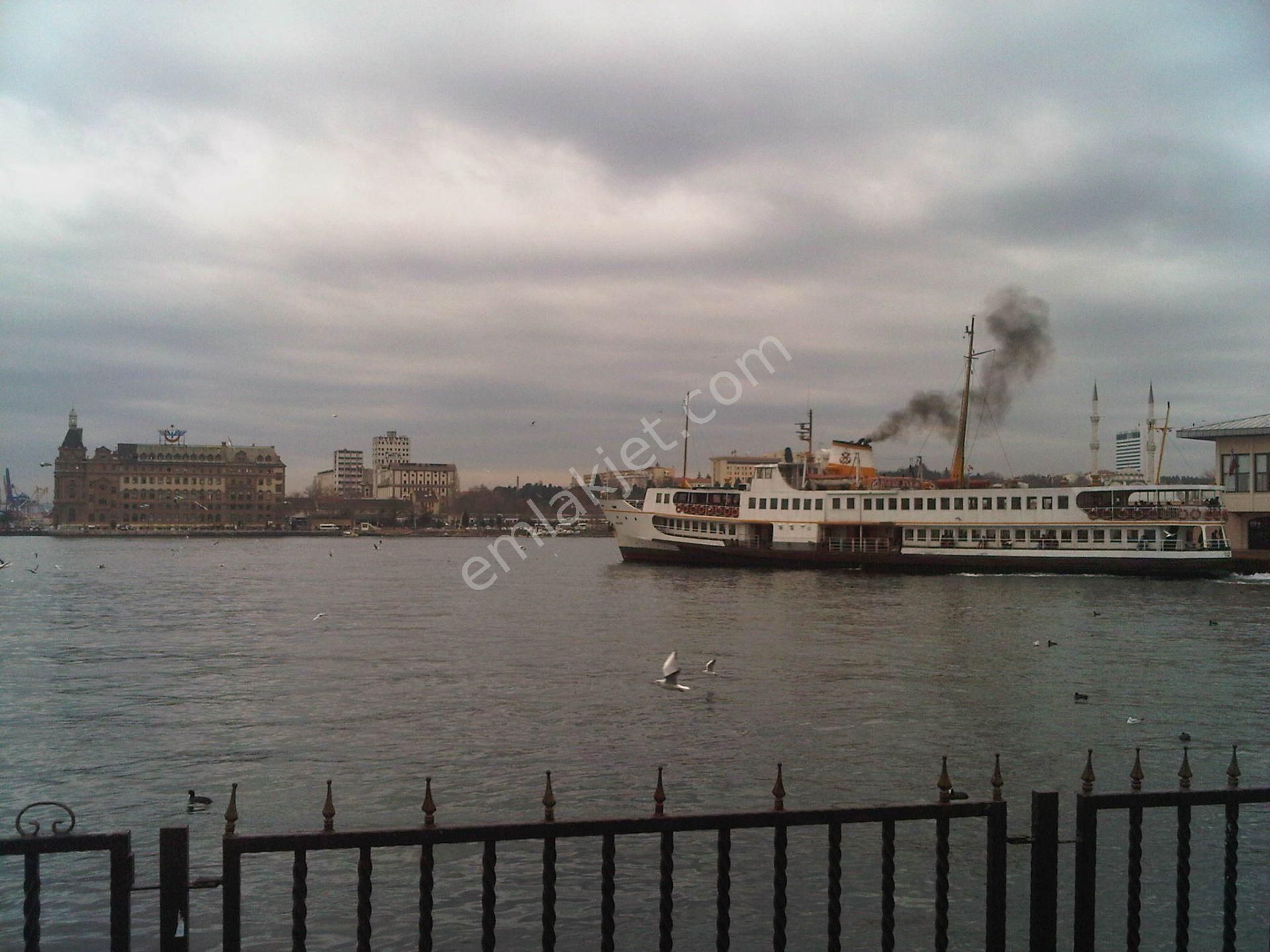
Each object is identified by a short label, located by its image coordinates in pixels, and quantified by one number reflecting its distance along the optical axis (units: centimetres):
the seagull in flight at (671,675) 2450
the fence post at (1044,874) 589
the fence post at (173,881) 520
